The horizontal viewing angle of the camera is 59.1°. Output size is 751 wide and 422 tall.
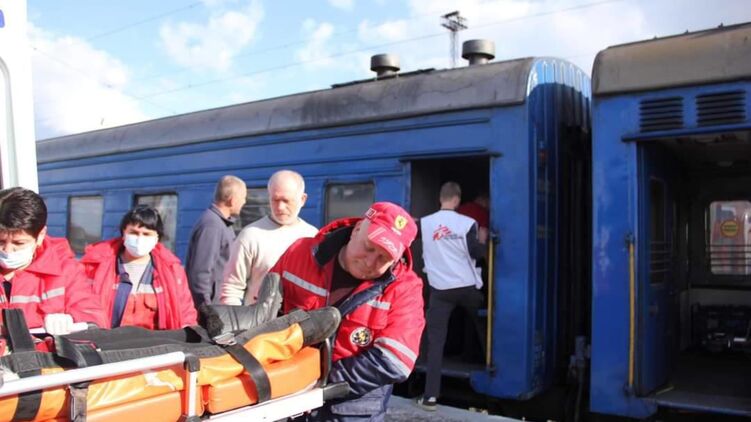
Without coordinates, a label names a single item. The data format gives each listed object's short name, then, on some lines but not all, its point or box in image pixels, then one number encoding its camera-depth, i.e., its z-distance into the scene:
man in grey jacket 4.38
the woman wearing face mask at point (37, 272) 2.29
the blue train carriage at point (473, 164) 4.99
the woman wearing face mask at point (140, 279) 3.26
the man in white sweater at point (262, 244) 3.46
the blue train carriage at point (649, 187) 4.29
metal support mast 28.81
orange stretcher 1.54
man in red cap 2.19
